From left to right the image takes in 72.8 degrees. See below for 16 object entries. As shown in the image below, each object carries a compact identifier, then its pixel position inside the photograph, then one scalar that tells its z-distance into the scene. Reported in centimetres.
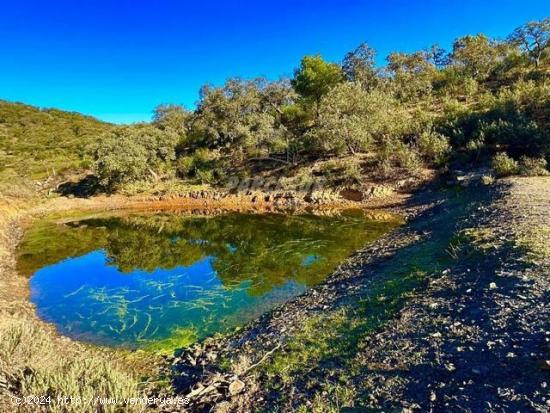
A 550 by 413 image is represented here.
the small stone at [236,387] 663
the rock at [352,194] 2828
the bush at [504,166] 2153
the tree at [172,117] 5644
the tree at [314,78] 4634
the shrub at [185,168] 4109
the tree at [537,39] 4575
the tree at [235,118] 3912
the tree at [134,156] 3800
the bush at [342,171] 2977
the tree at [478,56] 4989
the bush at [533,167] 2025
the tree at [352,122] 3194
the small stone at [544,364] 492
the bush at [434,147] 2829
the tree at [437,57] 6237
